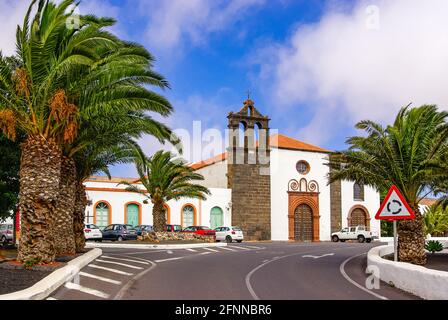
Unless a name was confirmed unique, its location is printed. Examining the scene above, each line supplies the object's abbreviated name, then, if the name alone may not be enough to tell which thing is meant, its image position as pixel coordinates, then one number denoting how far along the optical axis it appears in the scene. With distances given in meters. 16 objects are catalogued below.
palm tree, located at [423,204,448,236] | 43.44
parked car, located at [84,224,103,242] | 38.19
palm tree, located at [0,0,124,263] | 15.07
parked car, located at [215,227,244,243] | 41.22
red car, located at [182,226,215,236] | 41.81
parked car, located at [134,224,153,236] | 39.75
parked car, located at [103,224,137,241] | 38.91
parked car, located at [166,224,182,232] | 42.09
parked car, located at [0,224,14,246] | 36.22
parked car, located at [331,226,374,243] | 47.09
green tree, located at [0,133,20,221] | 21.94
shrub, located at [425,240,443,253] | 26.34
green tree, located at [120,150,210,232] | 35.78
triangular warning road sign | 13.54
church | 47.09
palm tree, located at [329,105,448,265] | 18.77
